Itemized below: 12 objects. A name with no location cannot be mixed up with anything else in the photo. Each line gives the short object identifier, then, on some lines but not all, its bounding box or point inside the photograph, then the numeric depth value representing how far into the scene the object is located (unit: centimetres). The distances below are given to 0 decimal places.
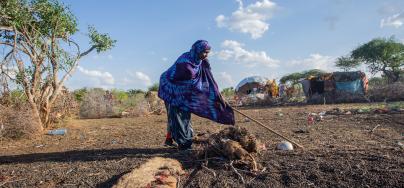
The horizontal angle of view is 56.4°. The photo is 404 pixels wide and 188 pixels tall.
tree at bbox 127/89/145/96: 2751
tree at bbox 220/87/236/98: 3170
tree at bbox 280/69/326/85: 3700
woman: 545
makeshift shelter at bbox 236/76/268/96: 2898
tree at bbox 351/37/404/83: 2778
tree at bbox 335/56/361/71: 3225
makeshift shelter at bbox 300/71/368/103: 1848
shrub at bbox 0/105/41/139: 801
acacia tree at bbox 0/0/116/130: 855
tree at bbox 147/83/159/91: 3301
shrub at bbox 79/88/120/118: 1441
